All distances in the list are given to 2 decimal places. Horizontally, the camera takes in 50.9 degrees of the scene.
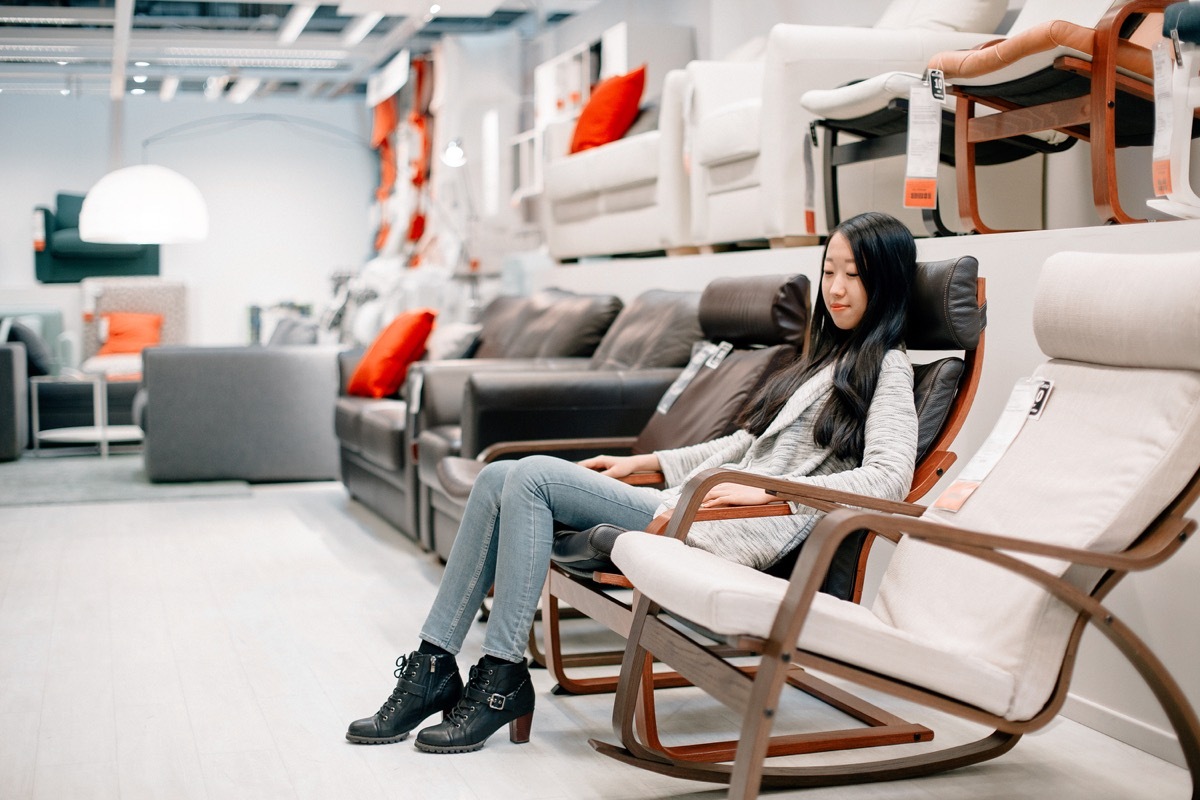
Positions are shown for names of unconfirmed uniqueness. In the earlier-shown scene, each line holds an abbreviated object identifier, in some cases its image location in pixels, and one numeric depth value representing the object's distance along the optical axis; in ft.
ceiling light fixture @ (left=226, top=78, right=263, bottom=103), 37.04
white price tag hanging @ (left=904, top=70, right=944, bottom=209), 9.33
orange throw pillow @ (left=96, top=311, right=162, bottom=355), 30.04
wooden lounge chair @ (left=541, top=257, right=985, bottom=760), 7.36
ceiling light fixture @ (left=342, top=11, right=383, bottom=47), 29.00
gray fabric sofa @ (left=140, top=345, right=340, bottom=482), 18.76
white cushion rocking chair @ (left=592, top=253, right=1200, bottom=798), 5.76
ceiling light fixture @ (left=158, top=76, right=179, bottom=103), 36.62
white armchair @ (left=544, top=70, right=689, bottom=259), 15.05
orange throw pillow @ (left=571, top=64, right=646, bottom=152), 18.12
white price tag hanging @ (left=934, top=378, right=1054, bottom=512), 6.93
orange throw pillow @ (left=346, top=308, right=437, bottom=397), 16.53
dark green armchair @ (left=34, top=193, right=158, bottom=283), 35.63
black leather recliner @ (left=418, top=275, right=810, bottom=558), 9.75
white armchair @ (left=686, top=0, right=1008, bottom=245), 11.81
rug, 17.72
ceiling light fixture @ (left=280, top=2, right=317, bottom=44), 28.09
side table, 22.08
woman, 7.49
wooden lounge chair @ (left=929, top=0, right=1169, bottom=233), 8.33
